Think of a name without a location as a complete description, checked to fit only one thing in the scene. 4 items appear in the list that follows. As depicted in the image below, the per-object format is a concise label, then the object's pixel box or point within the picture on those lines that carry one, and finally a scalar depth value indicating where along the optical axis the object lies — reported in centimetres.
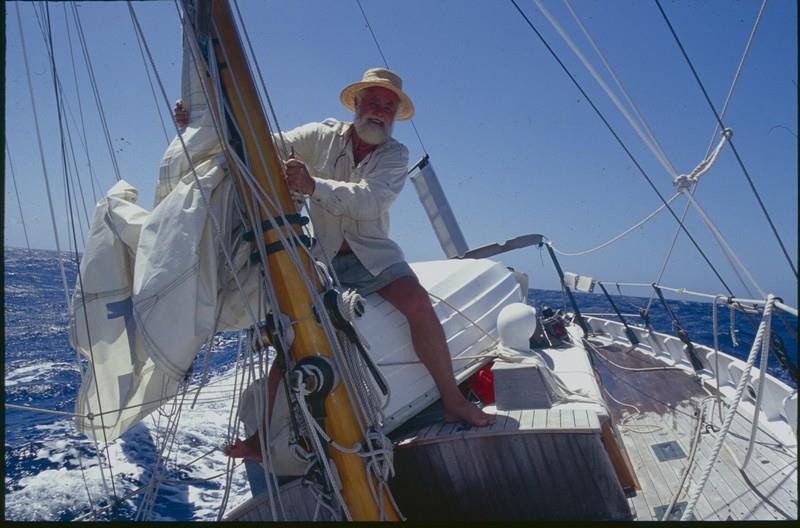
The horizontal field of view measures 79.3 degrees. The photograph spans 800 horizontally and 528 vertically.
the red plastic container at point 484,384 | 362
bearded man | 305
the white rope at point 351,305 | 245
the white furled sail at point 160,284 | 221
